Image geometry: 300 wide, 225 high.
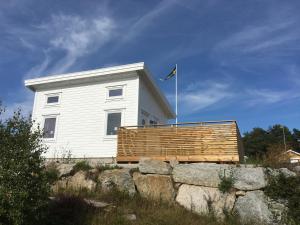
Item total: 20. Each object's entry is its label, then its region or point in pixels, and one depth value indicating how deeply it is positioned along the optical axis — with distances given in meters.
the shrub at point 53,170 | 11.51
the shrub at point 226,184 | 9.91
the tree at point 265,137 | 50.72
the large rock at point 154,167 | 11.03
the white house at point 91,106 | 15.71
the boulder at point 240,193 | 9.80
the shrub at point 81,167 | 12.00
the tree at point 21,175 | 5.55
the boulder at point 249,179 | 9.73
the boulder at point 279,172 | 9.71
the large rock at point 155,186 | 10.43
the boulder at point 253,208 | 9.02
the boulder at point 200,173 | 10.27
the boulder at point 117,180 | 10.70
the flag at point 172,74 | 21.08
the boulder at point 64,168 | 11.81
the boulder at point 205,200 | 9.70
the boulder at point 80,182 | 10.99
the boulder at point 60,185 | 10.99
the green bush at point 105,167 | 11.84
